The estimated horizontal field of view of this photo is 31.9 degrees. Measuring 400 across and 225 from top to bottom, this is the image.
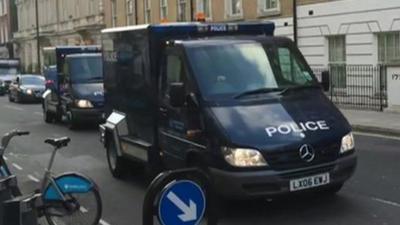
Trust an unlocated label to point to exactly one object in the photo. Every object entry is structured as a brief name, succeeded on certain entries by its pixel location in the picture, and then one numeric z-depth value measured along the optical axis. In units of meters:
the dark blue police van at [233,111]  7.06
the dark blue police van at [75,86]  18.20
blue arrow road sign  4.72
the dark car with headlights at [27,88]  32.50
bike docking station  5.18
